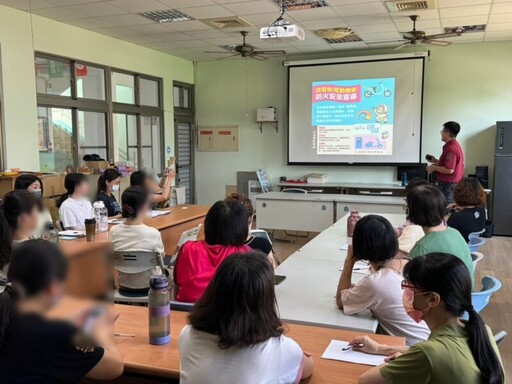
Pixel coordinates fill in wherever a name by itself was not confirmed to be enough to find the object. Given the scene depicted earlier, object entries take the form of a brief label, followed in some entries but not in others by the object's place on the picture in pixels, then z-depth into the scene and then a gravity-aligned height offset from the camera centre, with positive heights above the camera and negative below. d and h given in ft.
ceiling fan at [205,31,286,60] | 21.65 +4.59
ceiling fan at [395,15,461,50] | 18.74 +4.59
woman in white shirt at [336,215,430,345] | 6.25 -1.91
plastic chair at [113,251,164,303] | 7.59 -2.08
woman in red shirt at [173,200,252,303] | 7.08 -1.61
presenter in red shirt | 17.42 -0.67
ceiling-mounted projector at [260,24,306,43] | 15.75 +3.95
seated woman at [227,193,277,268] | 8.70 -1.87
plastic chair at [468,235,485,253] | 10.79 -2.32
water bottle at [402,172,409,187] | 24.56 -1.76
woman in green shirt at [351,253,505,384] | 3.85 -1.70
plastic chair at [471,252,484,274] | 9.50 -2.32
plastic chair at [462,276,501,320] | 7.04 -2.33
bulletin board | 29.22 +0.55
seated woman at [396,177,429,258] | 9.23 -1.89
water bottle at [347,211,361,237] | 11.99 -1.97
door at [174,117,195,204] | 28.94 -0.55
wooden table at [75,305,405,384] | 4.71 -2.31
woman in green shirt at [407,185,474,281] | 7.80 -1.39
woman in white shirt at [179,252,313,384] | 3.94 -1.62
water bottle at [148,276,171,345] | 5.10 -1.88
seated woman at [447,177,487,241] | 11.77 -1.65
